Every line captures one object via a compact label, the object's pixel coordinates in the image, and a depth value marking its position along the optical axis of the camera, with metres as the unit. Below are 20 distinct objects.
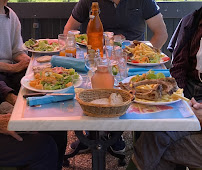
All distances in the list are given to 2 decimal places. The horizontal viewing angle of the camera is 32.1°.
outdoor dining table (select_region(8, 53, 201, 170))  1.53
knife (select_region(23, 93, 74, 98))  1.79
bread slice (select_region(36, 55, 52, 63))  2.50
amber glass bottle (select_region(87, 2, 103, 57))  2.54
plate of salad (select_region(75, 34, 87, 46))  2.99
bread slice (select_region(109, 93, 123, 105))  1.61
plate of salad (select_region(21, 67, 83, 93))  1.86
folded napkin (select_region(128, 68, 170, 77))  2.18
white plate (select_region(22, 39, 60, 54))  2.73
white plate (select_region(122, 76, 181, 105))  1.68
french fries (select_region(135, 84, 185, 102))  1.74
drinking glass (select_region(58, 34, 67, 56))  2.59
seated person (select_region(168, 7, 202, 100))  2.84
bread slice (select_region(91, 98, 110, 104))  1.63
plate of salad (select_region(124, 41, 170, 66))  2.42
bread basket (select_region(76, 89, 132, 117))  1.48
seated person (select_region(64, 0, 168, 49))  3.43
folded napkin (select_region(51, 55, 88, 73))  2.25
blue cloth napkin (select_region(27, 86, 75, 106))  1.69
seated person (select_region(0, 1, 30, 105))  2.84
